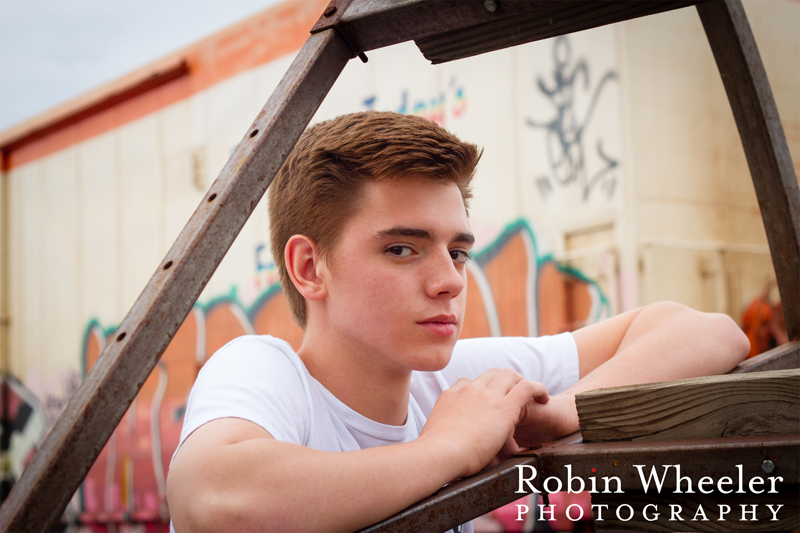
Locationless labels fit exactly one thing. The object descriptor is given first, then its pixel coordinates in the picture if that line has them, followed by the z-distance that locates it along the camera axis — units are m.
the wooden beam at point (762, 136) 1.12
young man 0.87
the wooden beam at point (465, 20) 0.91
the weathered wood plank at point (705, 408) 0.84
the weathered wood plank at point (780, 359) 1.26
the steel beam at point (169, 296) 0.69
